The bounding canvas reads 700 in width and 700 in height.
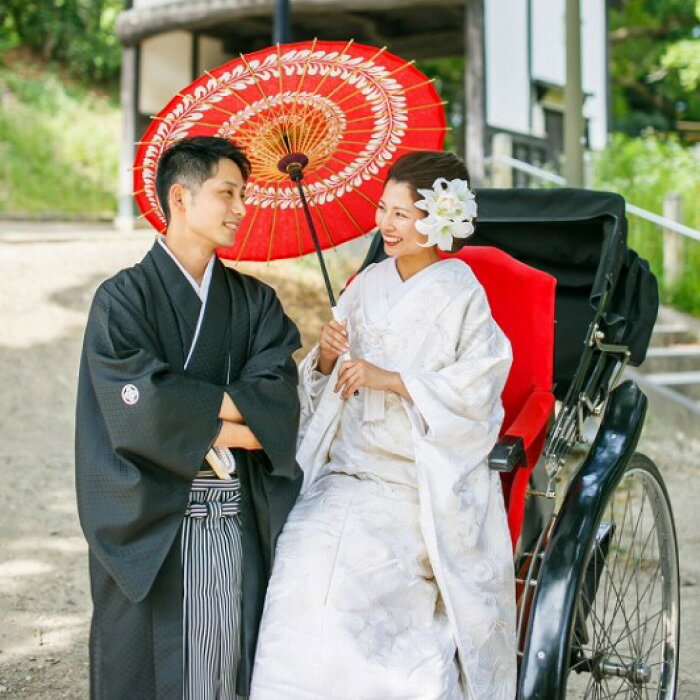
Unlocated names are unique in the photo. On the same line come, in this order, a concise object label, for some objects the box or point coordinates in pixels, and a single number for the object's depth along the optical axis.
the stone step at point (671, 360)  8.17
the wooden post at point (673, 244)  8.70
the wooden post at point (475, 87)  10.52
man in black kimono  2.50
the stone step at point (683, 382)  7.89
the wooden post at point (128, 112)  12.45
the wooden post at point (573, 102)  6.16
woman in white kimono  2.61
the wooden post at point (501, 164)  9.89
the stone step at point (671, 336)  8.52
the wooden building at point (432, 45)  10.86
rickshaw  2.82
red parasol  2.97
